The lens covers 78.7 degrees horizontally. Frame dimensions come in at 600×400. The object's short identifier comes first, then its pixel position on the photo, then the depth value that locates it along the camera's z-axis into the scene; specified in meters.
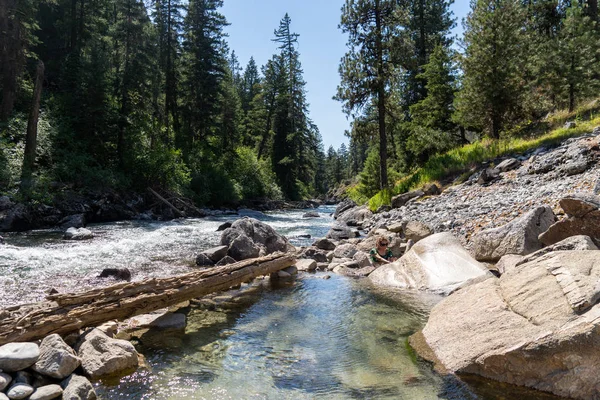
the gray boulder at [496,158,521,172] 16.14
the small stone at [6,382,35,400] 3.73
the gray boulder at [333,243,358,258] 12.38
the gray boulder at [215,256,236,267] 10.35
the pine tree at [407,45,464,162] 23.52
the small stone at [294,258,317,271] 11.02
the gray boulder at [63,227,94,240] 14.09
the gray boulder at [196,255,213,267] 10.97
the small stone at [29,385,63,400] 3.76
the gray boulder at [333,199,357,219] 30.91
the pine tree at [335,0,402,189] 21.77
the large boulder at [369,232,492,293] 8.29
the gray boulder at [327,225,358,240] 16.40
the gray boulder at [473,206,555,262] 8.95
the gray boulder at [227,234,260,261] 11.12
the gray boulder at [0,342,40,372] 4.04
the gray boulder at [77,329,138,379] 4.56
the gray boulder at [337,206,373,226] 21.89
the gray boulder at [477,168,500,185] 16.12
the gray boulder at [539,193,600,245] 8.02
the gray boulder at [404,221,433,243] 12.55
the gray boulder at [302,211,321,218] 30.98
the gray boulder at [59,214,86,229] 16.95
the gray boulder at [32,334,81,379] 4.16
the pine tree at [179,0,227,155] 36.88
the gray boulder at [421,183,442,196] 19.20
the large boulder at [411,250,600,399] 3.89
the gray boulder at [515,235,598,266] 6.80
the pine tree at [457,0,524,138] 19.17
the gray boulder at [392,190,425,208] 19.67
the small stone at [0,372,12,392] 3.79
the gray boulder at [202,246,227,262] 11.09
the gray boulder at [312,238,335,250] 13.65
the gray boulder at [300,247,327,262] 12.16
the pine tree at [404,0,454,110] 30.44
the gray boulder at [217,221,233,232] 17.44
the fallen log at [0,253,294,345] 4.76
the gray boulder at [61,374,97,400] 3.86
